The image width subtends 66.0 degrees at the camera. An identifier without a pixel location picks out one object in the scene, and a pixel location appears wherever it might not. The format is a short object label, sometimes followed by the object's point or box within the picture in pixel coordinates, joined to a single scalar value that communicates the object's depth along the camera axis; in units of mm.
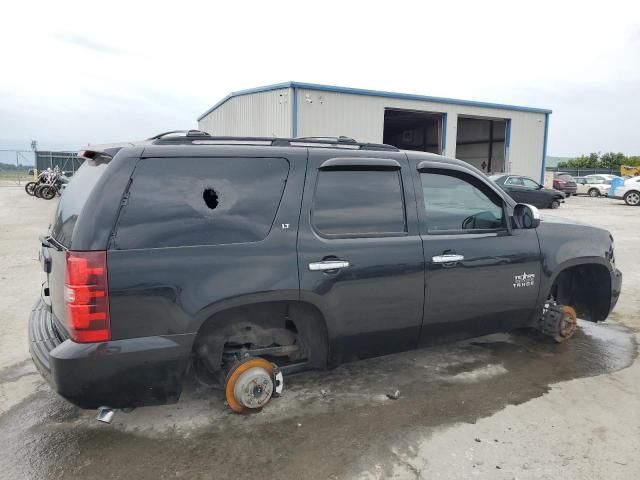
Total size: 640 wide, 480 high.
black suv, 2740
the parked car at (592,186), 31066
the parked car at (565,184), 29594
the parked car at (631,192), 23719
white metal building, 18547
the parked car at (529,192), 19469
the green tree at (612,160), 47781
